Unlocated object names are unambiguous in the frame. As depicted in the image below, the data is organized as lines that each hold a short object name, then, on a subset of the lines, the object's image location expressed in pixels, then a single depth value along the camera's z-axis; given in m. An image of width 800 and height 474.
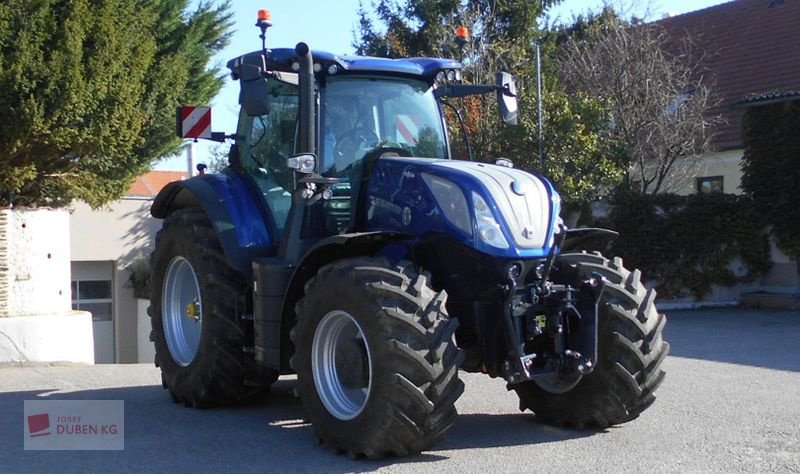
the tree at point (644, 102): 19.30
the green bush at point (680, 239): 16.66
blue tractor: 5.57
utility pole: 15.58
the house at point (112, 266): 22.47
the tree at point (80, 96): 10.95
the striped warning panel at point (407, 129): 7.13
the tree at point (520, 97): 17.02
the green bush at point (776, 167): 17.11
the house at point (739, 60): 22.97
